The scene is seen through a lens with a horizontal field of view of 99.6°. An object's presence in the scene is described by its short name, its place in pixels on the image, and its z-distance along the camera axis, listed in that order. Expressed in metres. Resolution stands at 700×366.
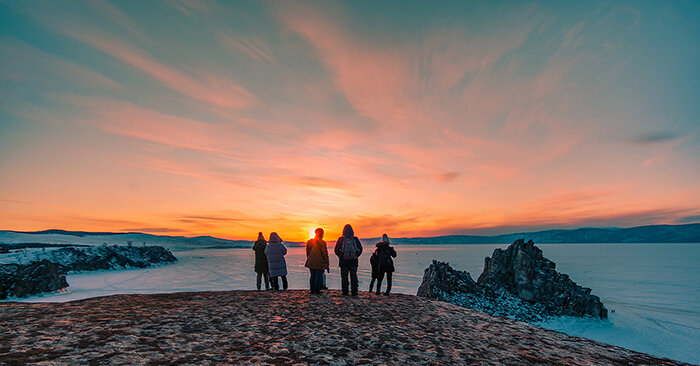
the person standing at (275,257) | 14.38
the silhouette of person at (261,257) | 16.22
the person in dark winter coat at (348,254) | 13.27
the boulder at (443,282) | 23.94
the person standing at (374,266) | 14.27
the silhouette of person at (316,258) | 13.01
